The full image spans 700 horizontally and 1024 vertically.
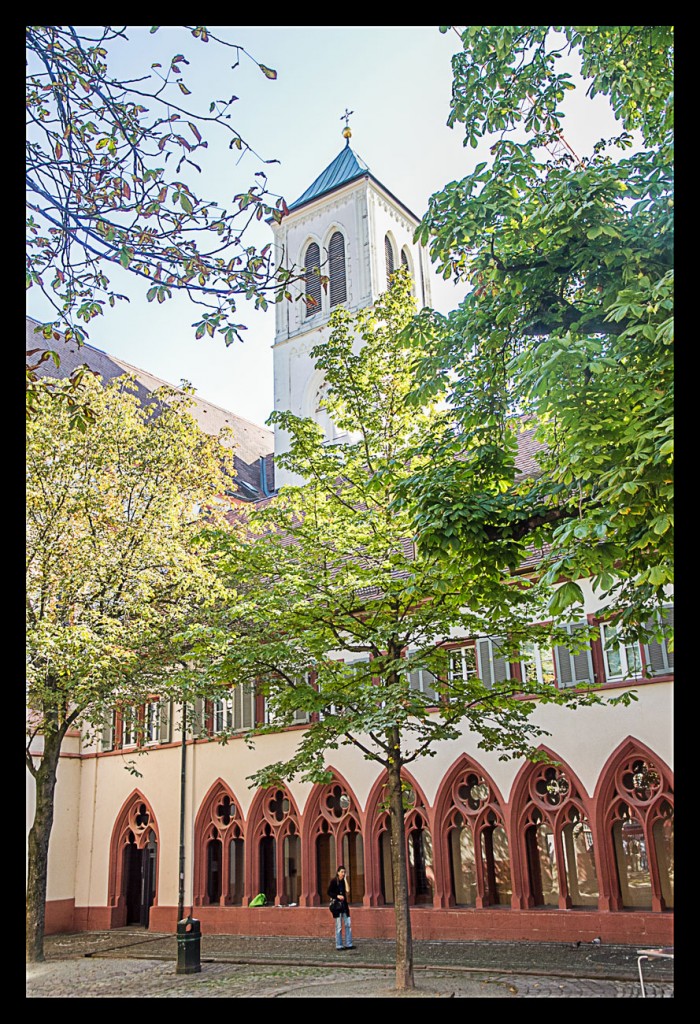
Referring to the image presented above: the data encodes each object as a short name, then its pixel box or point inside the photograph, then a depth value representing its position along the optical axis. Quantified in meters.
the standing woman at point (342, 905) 14.81
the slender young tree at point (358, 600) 10.73
